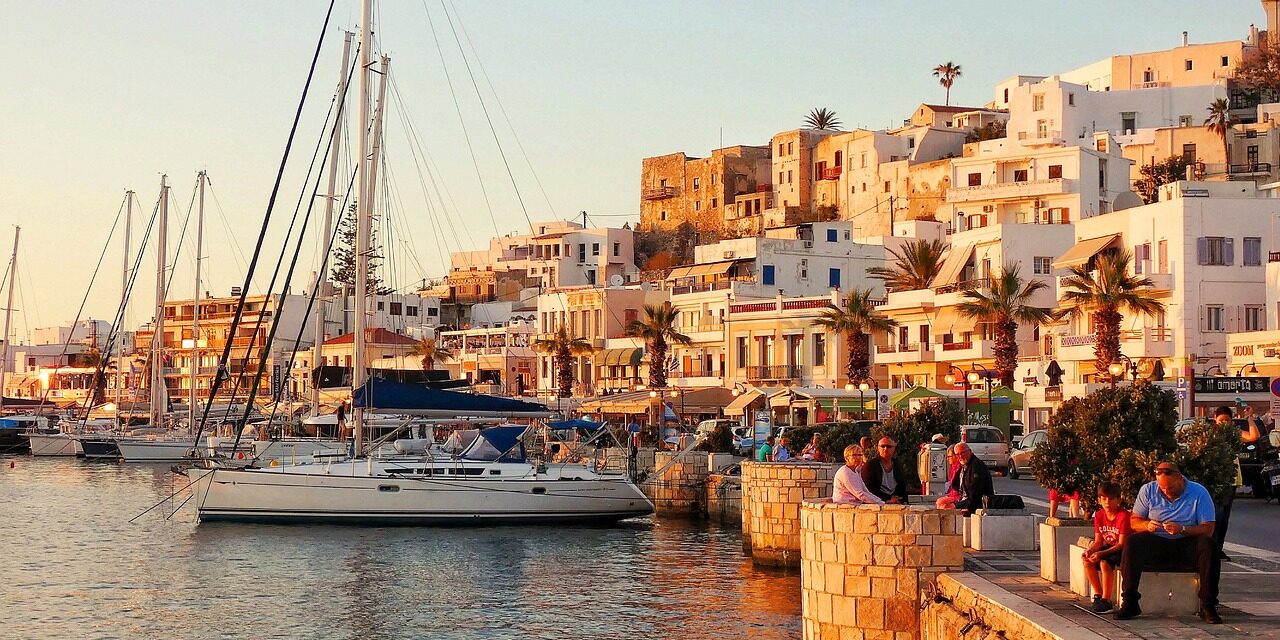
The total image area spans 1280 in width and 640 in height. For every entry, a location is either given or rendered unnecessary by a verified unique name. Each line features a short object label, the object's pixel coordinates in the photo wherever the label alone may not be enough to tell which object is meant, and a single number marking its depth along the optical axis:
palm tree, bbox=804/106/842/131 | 123.19
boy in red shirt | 11.73
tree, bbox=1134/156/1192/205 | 84.31
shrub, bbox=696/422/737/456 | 44.22
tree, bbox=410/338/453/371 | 92.25
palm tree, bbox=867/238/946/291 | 69.88
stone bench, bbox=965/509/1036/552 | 17.08
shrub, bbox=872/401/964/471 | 26.92
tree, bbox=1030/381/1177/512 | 15.30
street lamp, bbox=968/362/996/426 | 41.94
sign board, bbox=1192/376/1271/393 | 38.94
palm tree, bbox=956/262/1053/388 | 53.50
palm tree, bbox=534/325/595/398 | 76.15
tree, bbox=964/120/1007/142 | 100.38
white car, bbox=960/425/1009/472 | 37.72
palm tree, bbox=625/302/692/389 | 70.06
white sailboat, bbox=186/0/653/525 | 34.78
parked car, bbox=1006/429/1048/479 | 35.22
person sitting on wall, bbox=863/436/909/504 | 18.44
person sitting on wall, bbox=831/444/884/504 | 15.77
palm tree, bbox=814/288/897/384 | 60.16
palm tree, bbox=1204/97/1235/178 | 86.31
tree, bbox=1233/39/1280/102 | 96.12
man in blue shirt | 11.33
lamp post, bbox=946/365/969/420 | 43.66
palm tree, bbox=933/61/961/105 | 118.62
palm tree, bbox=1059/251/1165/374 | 46.84
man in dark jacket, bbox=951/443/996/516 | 17.80
